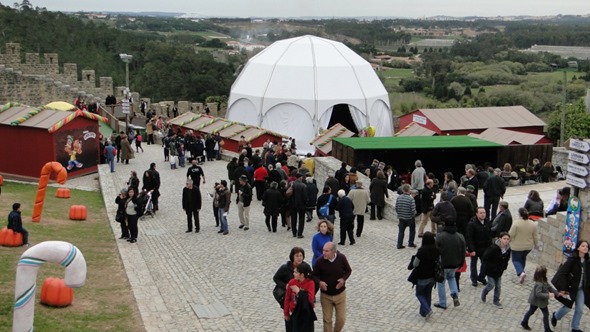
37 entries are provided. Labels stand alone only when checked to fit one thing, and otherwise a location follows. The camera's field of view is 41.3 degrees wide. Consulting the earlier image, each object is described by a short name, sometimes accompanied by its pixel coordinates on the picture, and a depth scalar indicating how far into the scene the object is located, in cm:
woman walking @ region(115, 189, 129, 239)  1389
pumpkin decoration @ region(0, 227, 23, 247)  1227
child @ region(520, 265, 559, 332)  909
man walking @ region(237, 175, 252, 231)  1502
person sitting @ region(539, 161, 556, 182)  2008
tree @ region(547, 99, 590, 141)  3262
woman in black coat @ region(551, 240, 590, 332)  914
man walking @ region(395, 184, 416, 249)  1306
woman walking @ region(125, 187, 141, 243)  1381
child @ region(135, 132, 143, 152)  2652
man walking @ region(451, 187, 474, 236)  1243
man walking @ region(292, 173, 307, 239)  1428
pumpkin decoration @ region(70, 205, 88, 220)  1595
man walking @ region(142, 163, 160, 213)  1688
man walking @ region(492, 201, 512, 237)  1161
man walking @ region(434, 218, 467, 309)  997
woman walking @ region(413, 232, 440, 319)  936
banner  1136
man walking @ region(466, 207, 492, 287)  1083
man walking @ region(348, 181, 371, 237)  1416
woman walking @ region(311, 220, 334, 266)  982
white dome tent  3453
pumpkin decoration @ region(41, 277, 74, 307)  955
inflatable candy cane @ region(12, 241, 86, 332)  757
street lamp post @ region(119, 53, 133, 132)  2698
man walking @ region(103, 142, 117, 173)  2211
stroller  1645
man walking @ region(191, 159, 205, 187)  1742
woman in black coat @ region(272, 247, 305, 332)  832
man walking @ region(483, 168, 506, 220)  1501
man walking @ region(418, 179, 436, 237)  1426
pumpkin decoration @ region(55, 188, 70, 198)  1862
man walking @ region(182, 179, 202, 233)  1498
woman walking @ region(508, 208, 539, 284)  1105
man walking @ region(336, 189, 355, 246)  1357
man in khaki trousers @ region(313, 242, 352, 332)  841
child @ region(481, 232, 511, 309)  1007
